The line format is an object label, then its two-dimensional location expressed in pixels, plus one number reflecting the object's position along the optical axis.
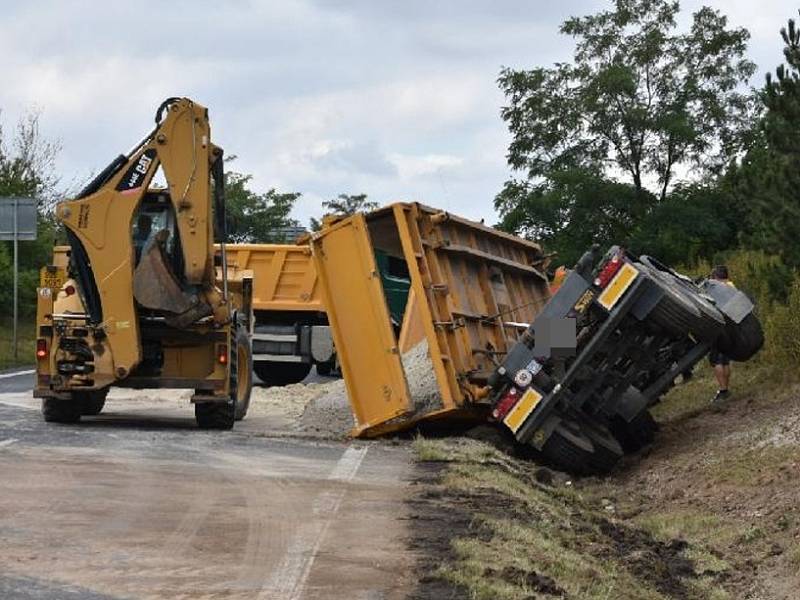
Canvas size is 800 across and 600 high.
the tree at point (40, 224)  49.80
